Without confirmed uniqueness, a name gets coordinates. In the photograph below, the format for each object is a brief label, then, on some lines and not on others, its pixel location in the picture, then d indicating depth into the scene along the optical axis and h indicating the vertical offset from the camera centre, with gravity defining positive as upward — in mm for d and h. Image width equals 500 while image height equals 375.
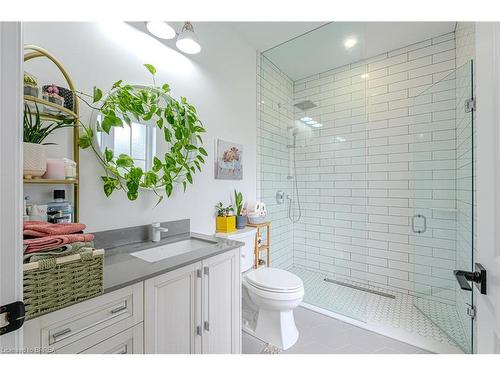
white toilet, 1663 -891
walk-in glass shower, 2066 +167
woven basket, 684 -319
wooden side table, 2117 -580
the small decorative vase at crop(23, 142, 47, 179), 907 +107
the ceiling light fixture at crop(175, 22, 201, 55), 1560 +1030
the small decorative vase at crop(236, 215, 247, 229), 2127 -343
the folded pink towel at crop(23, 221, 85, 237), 755 -154
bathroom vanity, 811 -518
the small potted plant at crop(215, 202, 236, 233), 2002 -308
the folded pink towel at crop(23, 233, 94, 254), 707 -189
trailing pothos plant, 1297 +358
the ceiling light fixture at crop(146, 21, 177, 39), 1461 +1042
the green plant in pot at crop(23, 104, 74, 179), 916 +165
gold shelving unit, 979 +359
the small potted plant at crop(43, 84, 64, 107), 1035 +423
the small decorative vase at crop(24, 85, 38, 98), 955 +412
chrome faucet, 1515 -313
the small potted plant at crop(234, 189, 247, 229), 2129 -259
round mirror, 1327 +290
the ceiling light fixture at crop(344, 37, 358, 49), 2307 +1501
